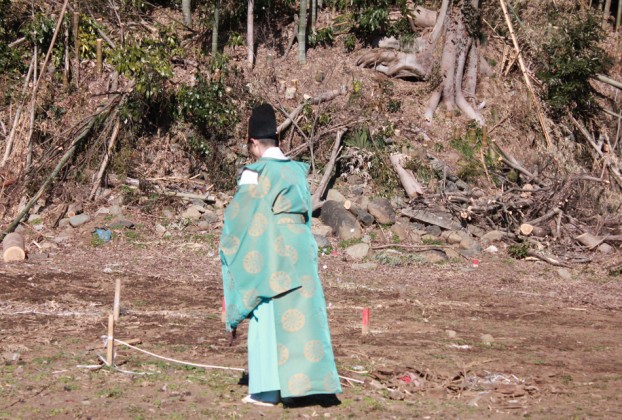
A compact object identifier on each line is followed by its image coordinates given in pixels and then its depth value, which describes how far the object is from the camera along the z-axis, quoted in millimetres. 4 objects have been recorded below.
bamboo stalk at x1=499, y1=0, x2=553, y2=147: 14742
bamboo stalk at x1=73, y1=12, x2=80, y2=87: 13641
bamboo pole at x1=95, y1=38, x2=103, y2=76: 13914
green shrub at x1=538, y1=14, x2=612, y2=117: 14625
